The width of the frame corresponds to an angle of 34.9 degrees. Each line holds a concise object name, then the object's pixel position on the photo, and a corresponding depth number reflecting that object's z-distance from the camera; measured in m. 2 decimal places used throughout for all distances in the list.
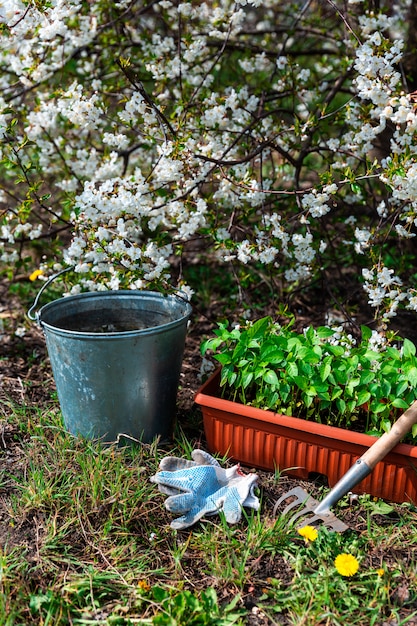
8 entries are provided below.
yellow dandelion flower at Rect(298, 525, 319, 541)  1.94
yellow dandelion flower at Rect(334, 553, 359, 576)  1.84
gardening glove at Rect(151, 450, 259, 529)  2.10
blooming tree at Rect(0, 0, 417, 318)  2.55
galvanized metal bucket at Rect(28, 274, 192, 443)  2.29
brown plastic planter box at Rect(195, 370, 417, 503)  2.17
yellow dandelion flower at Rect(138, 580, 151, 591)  1.84
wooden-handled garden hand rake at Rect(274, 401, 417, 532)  2.04
